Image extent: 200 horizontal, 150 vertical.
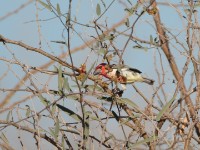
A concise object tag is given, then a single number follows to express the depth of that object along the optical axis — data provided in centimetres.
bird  627
